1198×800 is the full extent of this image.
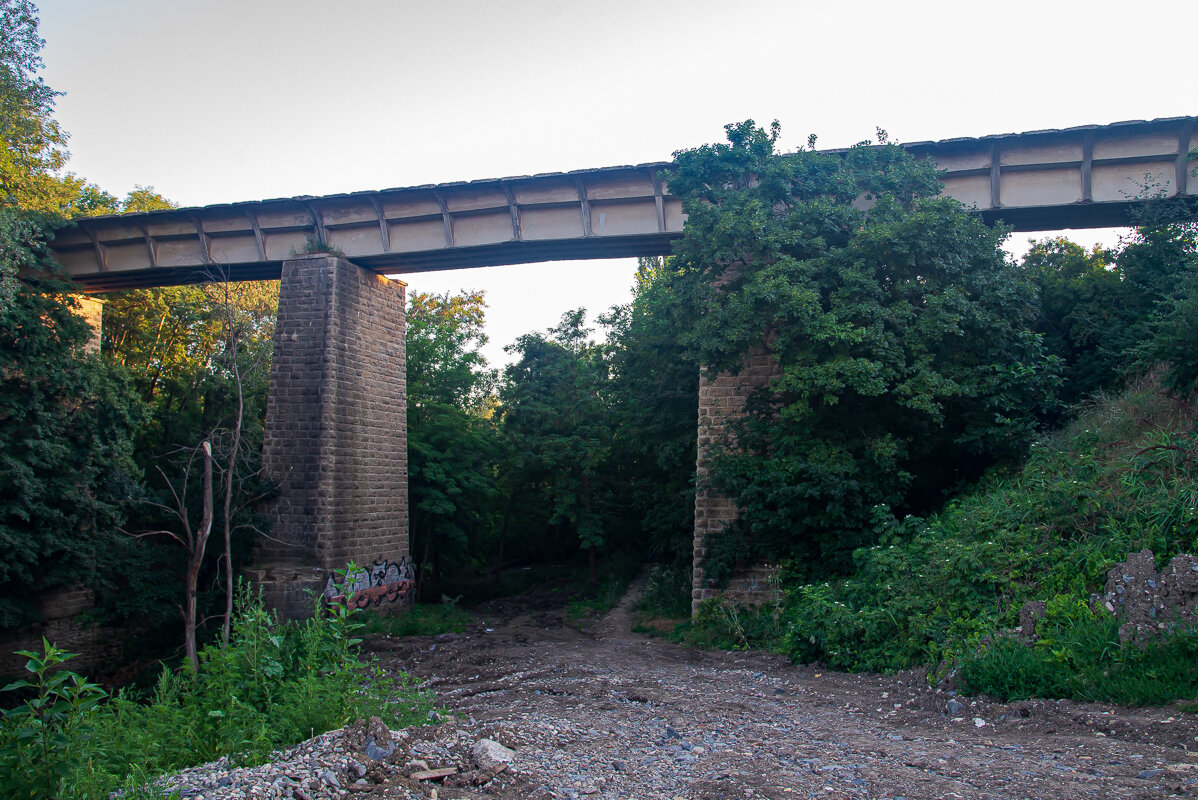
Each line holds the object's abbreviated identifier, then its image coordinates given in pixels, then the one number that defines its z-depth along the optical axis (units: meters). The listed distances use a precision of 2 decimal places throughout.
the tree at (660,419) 17.78
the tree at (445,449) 20.83
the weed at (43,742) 3.96
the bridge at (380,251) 13.65
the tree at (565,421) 22.11
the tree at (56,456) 12.85
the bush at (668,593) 16.03
